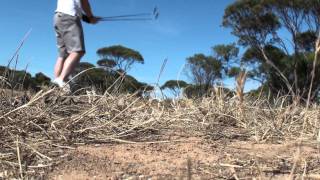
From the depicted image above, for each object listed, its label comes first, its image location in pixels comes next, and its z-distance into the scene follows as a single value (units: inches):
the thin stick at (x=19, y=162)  38.5
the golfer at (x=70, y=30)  93.9
